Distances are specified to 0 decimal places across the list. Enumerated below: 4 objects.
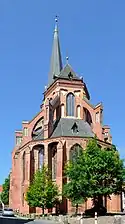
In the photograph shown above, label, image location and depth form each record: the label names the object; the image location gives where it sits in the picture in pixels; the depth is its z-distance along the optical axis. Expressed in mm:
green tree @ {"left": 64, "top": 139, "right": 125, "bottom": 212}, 41500
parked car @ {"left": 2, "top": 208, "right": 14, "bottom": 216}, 45212
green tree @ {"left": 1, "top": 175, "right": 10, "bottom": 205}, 101550
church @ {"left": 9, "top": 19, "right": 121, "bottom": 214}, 61531
